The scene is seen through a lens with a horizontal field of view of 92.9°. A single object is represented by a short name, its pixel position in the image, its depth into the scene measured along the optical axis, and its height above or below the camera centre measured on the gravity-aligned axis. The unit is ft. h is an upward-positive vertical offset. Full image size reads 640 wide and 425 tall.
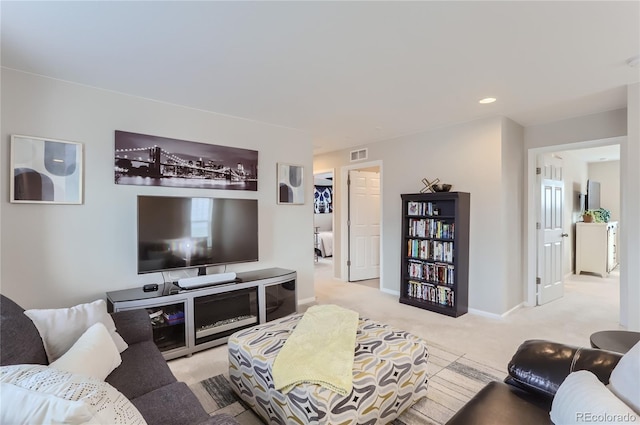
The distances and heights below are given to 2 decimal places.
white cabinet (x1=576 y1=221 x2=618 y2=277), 18.13 -2.17
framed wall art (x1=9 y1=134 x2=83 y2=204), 7.57 +1.05
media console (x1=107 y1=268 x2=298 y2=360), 8.48 -3.04
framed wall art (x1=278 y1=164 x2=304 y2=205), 12.88 +1.18
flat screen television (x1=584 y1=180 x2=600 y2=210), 19.95 +1.03
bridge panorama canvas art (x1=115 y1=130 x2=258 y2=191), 9.23 +1.62
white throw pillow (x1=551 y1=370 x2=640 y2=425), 3.08 -2.11
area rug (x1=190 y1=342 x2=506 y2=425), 6.14 -4.11
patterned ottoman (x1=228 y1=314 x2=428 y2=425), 4.90 -3.08
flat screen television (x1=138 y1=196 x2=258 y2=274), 8.95 -0.68
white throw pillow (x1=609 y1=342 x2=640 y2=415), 3.32 -1.94
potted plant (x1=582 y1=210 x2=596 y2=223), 19.22 -0.34
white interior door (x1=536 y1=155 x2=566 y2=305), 13.26 -0.95
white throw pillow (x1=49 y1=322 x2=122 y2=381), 4.50 -2.27
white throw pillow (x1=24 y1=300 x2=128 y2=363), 5.14 -2.06
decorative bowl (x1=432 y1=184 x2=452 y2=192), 12.64 +1.02
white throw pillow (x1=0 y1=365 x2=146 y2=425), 2.38 -1.61
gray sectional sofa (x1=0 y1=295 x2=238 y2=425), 3.90 -2.78
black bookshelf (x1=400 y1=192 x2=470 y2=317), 12.21 -1.74
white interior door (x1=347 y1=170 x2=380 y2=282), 18.01 -0.84
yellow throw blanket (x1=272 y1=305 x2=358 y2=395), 5.08 -2.69
